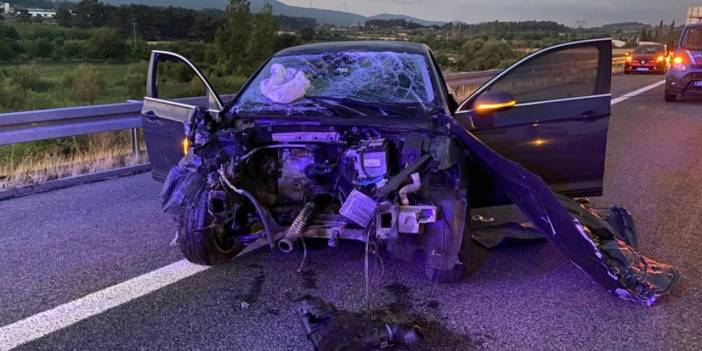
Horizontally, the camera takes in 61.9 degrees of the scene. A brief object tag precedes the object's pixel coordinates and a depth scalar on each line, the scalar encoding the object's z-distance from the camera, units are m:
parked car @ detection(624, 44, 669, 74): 26.94
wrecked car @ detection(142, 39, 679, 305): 3.71
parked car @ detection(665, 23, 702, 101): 13.88
